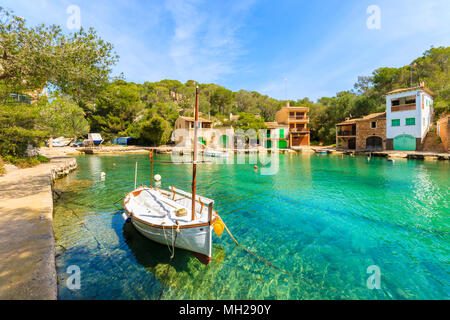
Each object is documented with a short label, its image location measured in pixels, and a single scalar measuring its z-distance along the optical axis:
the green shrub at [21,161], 16.28
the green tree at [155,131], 43.72
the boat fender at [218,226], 5.14
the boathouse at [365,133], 37.67
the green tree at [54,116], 16.67
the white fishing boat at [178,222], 5.15
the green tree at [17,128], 13.67
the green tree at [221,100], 66.06
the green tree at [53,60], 8.02
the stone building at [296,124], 50.56
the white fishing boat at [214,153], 34.78
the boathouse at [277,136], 50.16
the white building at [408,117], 32.00
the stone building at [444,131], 29.93
